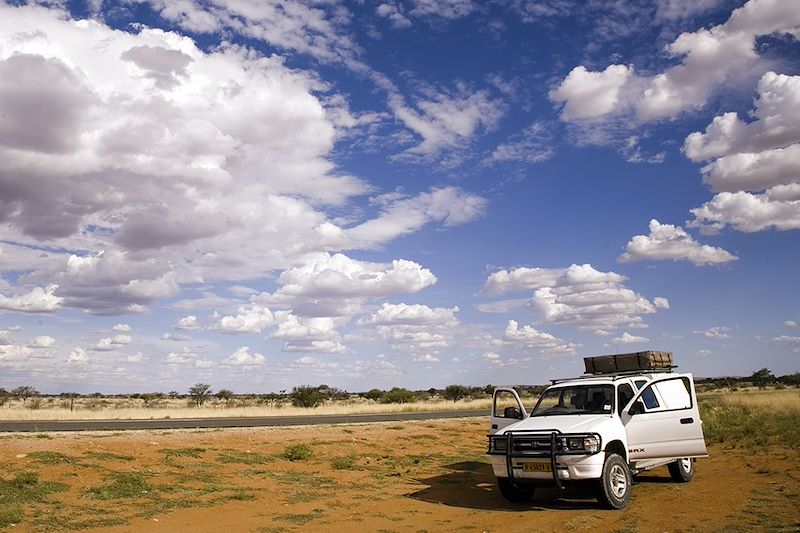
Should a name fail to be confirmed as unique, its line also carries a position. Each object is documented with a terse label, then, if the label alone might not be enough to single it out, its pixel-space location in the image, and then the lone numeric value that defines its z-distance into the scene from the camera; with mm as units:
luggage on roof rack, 13867
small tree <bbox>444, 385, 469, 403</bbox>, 76812
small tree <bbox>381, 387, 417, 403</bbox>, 68250
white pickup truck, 10695
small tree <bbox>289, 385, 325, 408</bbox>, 60531
